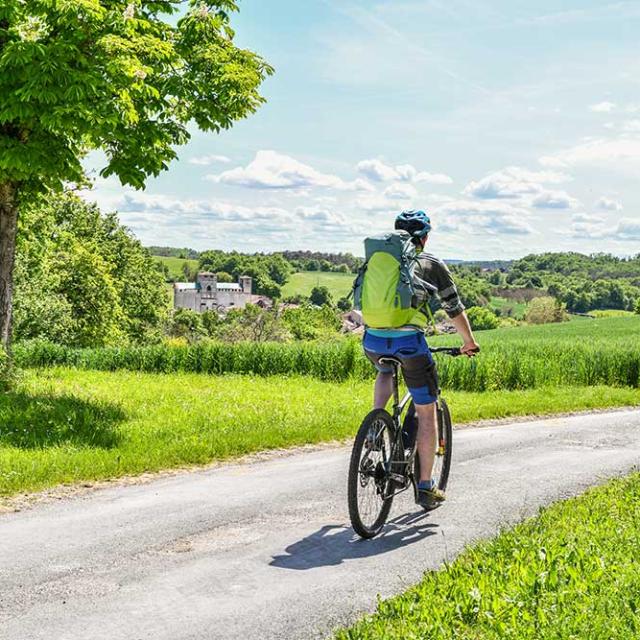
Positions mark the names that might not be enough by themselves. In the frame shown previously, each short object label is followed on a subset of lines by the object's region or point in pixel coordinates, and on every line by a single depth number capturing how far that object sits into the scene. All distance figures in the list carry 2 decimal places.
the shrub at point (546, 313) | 99.12
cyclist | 5.36
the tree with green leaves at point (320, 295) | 150.62
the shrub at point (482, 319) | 96.38
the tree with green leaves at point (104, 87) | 8.61
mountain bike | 5.12
